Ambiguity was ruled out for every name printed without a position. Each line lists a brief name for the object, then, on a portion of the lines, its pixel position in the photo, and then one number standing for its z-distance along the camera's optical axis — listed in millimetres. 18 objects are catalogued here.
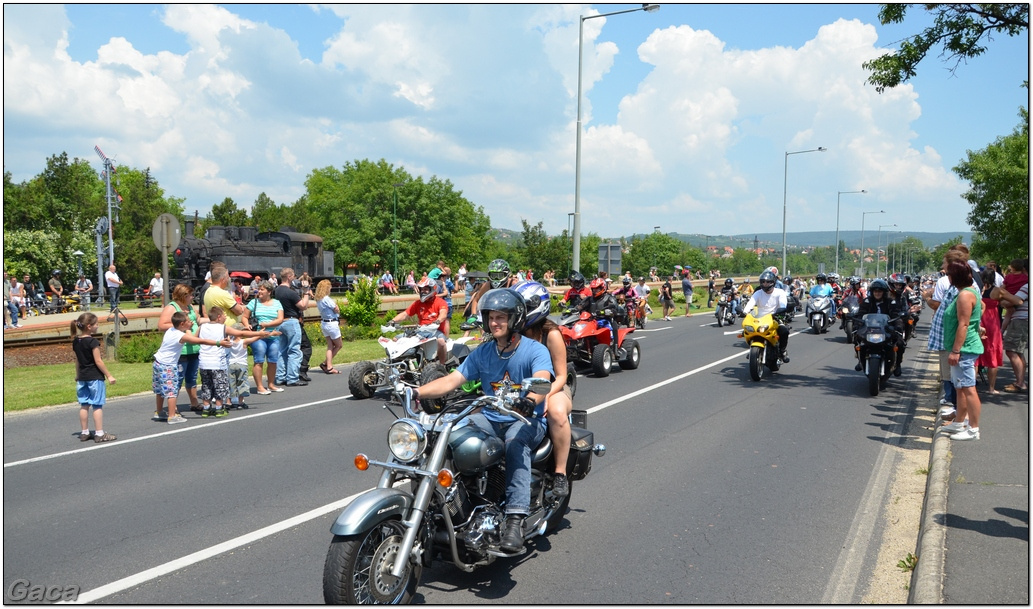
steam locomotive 39750
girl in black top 8711
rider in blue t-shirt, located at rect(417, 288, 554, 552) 4738
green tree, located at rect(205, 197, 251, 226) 62844
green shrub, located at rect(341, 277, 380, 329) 22766
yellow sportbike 13344
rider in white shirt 13633
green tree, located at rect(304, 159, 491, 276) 73938
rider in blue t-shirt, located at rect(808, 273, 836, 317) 24984
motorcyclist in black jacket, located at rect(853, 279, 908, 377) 12750
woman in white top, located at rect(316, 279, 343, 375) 13867
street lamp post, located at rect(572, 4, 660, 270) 24250
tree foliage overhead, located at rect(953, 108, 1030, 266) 27031
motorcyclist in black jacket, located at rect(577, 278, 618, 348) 14258
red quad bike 13758
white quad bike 10930
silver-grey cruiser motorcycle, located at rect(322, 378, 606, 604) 4035
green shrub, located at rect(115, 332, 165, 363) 17127
